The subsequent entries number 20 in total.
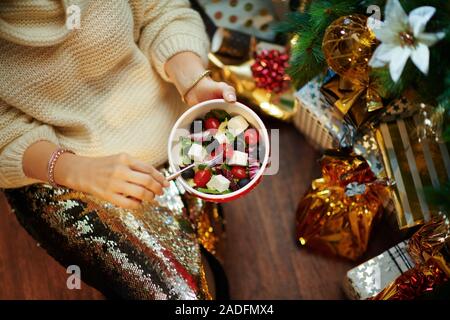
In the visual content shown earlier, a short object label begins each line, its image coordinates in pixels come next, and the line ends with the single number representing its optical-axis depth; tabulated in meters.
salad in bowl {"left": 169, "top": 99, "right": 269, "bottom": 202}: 0.86
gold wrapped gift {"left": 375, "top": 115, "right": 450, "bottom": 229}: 0.98
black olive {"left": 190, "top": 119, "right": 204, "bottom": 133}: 0.92
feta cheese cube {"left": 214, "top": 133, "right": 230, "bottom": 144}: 0.89
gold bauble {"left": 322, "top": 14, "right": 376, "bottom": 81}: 0.80
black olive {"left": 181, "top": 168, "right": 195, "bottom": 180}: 0.88
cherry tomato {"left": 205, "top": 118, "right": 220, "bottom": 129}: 0.91
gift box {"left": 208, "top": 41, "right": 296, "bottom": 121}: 1.38
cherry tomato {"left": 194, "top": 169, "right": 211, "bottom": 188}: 0.87
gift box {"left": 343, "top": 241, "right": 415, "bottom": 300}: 1.16
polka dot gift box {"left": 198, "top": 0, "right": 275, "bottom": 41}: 1.43
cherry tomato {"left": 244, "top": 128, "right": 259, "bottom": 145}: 0.89
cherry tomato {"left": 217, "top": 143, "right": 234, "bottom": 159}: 0.88
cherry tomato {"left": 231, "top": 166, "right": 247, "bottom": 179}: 0.87
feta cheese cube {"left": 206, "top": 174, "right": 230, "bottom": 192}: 0.86
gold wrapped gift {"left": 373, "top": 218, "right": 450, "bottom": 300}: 0.94
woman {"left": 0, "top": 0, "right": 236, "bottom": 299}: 0.84
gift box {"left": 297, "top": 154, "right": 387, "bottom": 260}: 1.13
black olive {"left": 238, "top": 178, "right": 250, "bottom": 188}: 0.87
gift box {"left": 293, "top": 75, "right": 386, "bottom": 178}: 1.11
